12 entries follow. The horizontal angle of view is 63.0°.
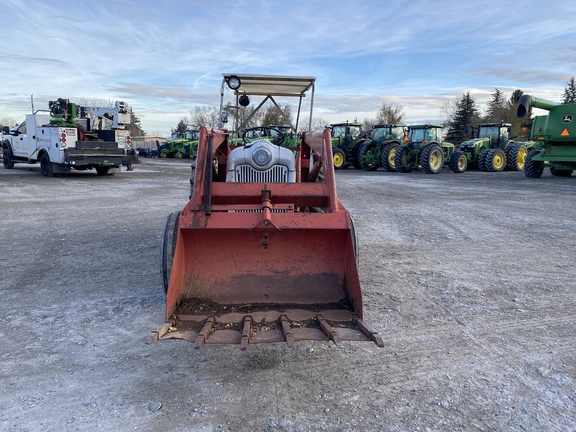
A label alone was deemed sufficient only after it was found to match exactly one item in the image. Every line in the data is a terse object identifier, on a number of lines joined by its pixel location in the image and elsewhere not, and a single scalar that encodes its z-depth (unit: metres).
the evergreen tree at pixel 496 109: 49.04
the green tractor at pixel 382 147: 21.31
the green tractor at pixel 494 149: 21.19
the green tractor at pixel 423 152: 19.95
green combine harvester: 15.00
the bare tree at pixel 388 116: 50.91
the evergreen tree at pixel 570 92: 53.94
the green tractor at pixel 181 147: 33.38
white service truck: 15.09
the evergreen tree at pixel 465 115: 50.03
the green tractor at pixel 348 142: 23.22
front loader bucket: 3.51
